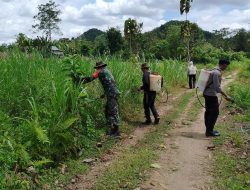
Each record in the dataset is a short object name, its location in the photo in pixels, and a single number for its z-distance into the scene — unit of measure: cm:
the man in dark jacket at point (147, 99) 628
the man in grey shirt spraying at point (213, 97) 521
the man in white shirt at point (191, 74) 1220
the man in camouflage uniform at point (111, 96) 524
